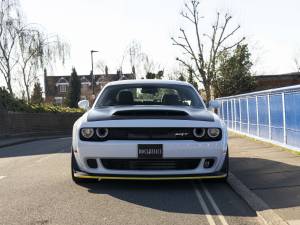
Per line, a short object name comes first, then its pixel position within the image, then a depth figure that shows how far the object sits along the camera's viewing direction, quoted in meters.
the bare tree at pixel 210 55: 35.01
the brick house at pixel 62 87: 73.54
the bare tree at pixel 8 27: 27.05
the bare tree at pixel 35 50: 27.34
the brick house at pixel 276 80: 35.01
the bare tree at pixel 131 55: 46.47
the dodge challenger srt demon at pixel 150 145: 5.22
